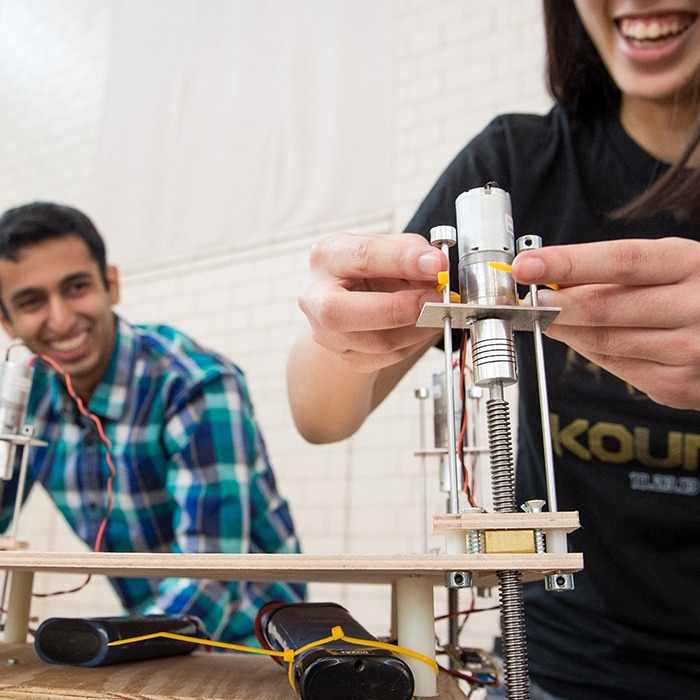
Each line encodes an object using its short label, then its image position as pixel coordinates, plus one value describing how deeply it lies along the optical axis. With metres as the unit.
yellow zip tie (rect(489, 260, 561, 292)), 0.52
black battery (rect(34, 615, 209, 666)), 0.65
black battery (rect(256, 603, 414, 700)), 0.48
